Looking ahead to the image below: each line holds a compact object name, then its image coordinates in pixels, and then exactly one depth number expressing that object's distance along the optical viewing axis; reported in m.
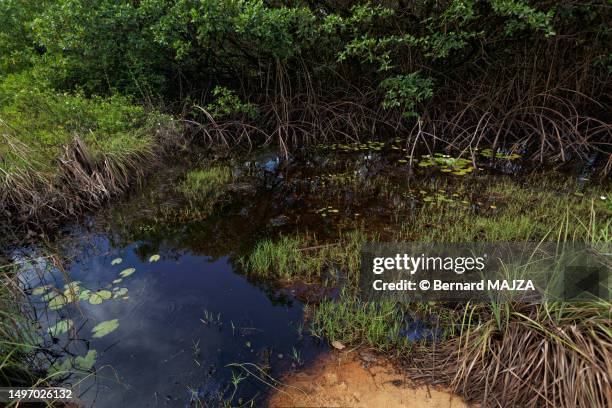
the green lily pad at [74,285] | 3.05
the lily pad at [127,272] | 3.29
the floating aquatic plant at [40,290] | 2.96
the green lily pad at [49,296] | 2.87
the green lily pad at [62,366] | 2.29
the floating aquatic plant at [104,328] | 2.60
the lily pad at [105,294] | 2.97
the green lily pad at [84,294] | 2.94
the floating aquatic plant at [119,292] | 3.00
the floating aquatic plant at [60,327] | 2.57
